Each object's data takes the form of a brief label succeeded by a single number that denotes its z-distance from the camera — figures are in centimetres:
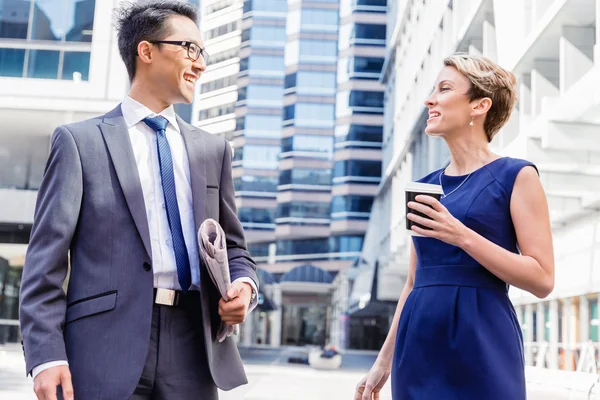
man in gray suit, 240
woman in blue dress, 258
